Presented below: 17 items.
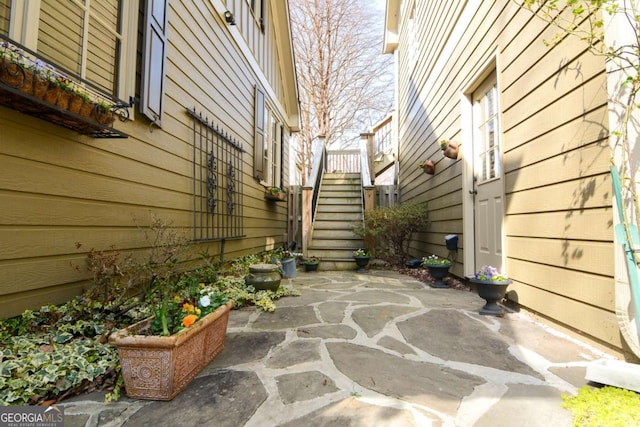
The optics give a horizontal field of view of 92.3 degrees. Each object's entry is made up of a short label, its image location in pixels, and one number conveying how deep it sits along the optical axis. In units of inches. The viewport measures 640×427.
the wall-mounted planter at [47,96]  54.2
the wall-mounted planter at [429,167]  188.7
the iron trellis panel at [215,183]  136.5
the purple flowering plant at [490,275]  98.4
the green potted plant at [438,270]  146.0
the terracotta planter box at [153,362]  52.6
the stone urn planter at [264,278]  125.3
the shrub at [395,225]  197.3
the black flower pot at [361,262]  195.6
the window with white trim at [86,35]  63.6
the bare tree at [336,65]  476.7
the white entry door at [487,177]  118.5
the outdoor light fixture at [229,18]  162.9
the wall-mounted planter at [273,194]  230.0
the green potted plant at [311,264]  197.1
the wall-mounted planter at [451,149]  148.9
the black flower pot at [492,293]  97.2
